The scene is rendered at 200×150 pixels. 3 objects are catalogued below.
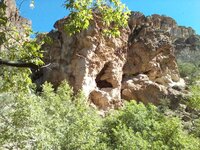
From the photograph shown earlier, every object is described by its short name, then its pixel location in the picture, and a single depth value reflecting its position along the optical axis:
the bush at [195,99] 19.98
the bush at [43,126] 10.76
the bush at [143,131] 12.13
